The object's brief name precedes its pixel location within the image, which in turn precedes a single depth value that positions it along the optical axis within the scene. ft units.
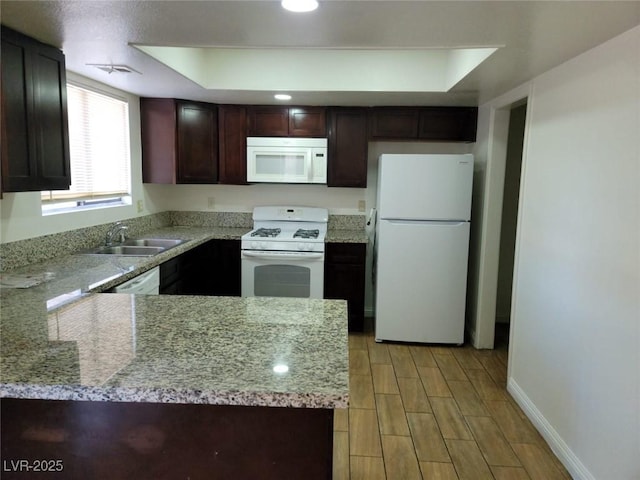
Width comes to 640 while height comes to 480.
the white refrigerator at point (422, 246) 11.72
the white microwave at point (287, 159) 12.95
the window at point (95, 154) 9.61
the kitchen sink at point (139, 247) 10.14
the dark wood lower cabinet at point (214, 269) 11.80
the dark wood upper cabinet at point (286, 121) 12.94
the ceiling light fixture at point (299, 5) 5.23
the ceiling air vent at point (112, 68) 8.47
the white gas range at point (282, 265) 12.45
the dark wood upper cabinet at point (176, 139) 12.41
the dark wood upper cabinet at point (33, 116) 6.38
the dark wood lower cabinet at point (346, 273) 12.69
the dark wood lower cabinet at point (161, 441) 3.97
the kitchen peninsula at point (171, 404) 3.62
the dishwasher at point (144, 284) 7.82
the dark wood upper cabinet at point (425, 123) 12.67
